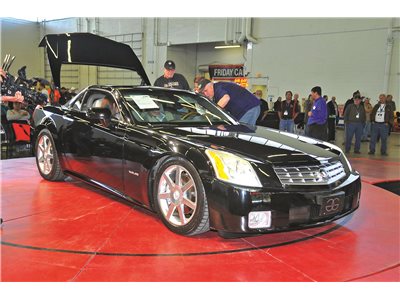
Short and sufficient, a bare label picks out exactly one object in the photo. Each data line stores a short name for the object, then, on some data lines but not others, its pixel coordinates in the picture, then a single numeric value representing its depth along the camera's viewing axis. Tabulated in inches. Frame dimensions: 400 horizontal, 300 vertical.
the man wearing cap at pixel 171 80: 245.2
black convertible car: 106.2
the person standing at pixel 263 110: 409.1
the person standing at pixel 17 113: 330.0
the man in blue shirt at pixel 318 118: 296.8
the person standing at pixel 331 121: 469.9
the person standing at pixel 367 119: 527.2
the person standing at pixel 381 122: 377.4
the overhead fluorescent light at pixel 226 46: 786.2
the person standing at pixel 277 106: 487.5
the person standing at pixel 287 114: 419.2
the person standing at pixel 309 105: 399.3
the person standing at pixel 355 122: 382.0
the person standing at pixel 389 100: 386.5
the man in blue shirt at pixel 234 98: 205.8
